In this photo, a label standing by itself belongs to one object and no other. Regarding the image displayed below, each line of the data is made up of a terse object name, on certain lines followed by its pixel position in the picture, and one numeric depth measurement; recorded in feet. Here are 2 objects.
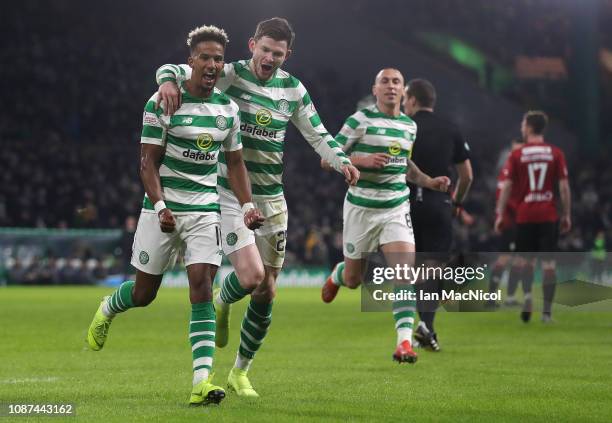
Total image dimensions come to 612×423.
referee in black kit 64.13
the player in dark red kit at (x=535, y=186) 80.64
